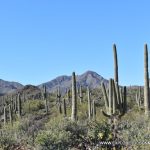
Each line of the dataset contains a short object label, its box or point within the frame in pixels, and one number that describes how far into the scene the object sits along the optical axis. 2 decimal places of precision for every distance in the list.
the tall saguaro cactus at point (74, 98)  30.10
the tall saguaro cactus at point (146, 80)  28.48
